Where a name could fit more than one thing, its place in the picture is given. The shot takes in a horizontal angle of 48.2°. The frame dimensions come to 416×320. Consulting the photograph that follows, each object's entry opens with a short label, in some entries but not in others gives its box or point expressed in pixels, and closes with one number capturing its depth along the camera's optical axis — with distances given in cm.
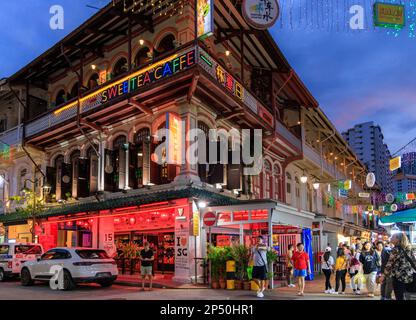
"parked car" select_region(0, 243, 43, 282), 2008
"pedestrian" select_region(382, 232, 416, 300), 888
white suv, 1617
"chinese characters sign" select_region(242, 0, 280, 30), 1633
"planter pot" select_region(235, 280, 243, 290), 1662
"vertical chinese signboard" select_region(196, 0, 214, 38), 1692
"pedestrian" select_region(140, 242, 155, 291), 1631
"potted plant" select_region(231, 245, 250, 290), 1670
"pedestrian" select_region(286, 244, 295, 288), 1806
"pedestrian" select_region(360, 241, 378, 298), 1518
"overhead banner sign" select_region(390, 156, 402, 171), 2494
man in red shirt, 1515
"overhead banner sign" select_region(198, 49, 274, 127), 1839
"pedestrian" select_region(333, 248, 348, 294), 1580
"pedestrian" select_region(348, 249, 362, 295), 1598
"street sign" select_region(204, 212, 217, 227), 1748
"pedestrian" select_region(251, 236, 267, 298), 1439
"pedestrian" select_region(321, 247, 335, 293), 1589
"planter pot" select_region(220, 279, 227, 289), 1700
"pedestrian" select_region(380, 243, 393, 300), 960
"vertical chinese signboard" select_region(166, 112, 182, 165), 1897
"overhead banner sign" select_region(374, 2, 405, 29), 1283
